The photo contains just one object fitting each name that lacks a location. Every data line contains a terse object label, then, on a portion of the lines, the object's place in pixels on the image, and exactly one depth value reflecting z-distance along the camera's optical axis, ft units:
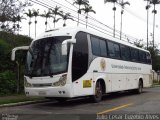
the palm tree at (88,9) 124.49
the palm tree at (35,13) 172.65
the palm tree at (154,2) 139.27
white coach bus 33.22
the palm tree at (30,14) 171.65
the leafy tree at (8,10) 57.14
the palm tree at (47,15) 157.75
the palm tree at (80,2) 122.58
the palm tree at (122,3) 129.80
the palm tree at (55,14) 142.14
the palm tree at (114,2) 123.04
